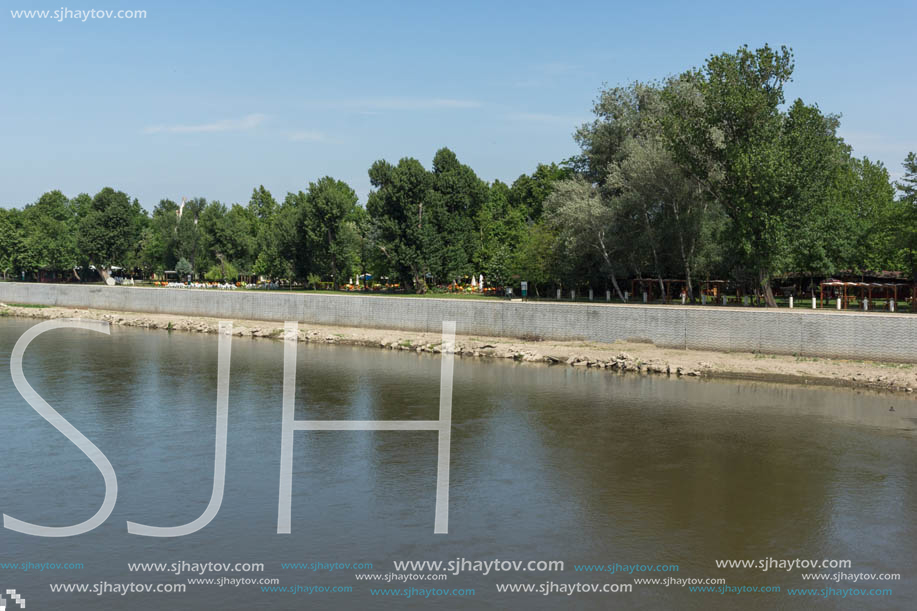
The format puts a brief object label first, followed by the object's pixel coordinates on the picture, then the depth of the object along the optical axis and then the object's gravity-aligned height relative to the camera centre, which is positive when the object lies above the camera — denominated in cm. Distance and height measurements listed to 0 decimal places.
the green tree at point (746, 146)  4869 +989
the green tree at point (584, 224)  6075 +543
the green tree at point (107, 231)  11438 +649
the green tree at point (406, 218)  8100 +715
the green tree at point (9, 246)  11825 +391
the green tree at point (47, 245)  11919 +434
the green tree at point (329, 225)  9200 +701
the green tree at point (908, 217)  5609 +654
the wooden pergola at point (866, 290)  5389 +110
